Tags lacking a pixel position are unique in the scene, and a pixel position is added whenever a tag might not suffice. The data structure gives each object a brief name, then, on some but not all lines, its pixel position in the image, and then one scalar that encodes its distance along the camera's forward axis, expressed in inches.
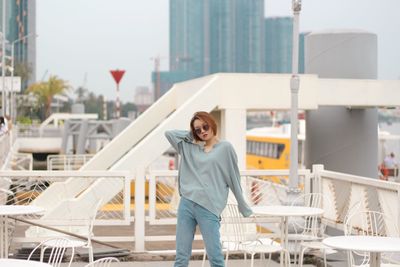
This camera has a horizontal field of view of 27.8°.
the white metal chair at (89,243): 324.1
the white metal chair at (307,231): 358.3
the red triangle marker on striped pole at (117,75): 1697.1
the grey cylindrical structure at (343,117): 725.3
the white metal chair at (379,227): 373.1
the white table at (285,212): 331.9
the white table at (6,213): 329.1
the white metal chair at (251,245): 326.3
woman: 272.4
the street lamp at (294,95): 446.6
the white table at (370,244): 243.8
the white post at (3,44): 1745.8
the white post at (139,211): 445.7
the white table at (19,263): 218.1
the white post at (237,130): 596.7
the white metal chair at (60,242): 316.5
